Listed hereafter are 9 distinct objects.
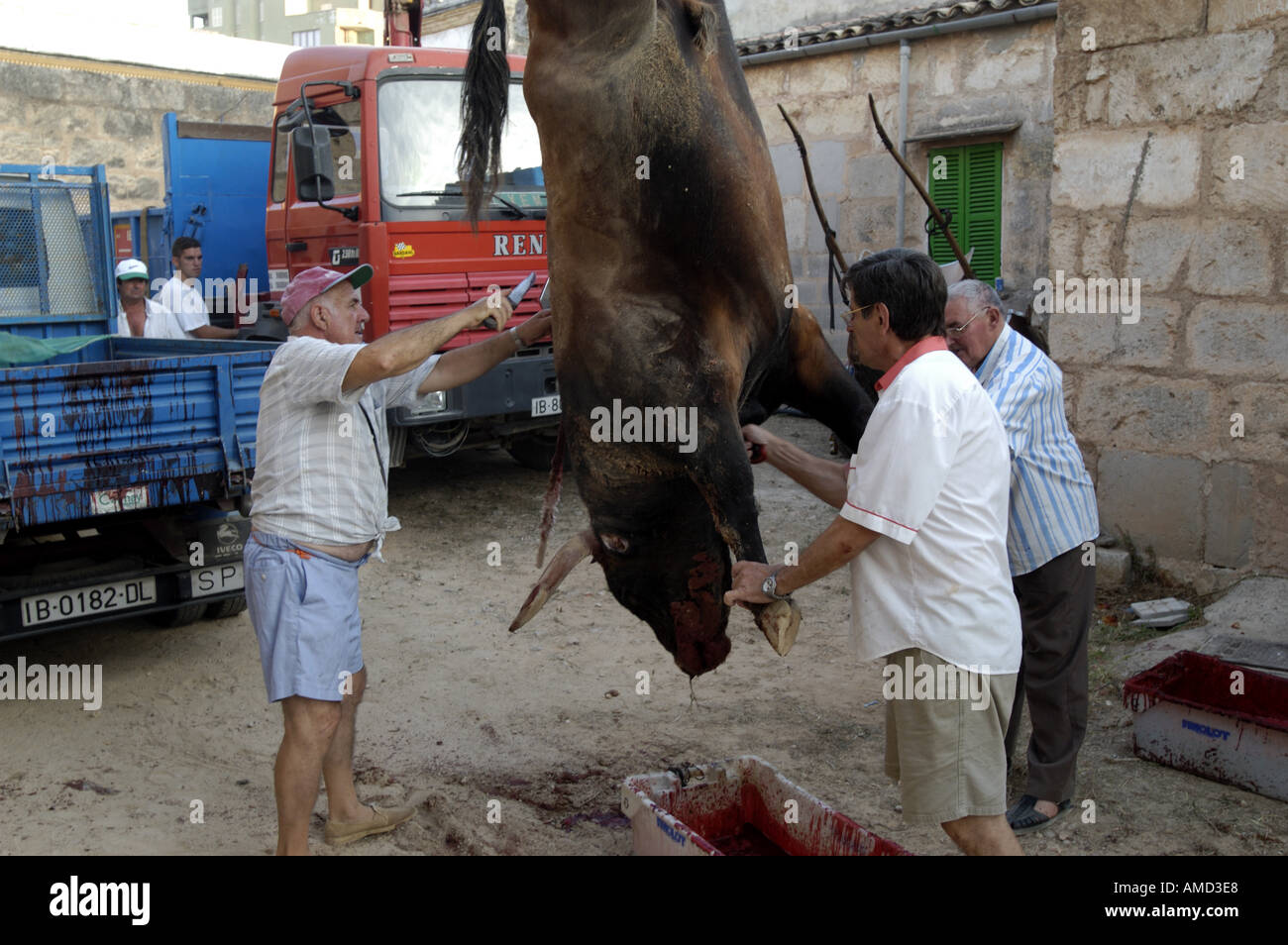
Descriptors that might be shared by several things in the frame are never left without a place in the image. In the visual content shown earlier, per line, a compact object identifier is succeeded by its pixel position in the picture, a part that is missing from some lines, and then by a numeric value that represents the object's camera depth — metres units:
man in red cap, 3.08
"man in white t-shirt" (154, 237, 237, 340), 7.79
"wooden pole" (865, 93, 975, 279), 3.98
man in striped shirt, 3.42
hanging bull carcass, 2.12
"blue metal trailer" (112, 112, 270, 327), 8.84
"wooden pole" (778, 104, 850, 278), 4.35
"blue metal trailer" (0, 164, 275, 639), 4.17
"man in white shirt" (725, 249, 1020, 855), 2.41
